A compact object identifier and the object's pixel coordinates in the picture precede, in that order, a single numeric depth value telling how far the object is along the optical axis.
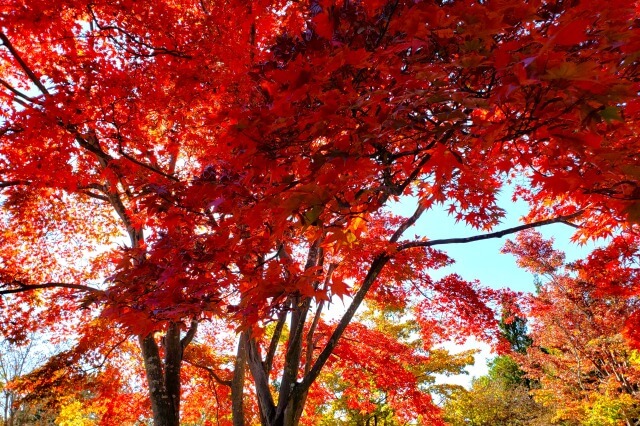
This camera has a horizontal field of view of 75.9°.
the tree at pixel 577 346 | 13.55
